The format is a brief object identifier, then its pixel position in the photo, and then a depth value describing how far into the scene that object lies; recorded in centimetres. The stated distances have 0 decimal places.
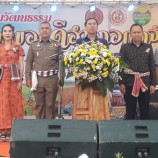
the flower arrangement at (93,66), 654
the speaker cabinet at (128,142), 489
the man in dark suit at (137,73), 734
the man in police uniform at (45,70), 760
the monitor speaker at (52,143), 492
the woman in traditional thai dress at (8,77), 766
